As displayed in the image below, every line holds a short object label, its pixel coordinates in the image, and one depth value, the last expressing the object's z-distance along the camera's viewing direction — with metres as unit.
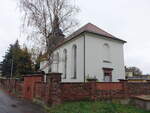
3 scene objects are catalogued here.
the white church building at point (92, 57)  18.23
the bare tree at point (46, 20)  16.50
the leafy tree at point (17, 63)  36.07
